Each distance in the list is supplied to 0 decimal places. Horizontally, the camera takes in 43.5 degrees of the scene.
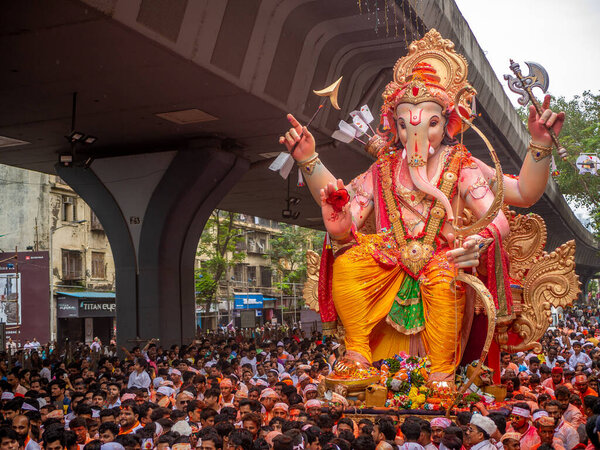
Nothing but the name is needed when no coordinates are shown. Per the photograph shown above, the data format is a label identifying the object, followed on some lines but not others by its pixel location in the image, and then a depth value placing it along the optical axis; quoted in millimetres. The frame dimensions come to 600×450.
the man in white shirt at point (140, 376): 10453
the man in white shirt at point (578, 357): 12070
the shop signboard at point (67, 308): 29406
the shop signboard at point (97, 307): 29594
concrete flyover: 8664
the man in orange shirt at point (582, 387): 8164
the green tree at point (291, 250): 39750
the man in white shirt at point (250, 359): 12984
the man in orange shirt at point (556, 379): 8812
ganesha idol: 7332
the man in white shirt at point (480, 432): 5184
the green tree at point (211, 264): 29688
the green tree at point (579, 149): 24834
